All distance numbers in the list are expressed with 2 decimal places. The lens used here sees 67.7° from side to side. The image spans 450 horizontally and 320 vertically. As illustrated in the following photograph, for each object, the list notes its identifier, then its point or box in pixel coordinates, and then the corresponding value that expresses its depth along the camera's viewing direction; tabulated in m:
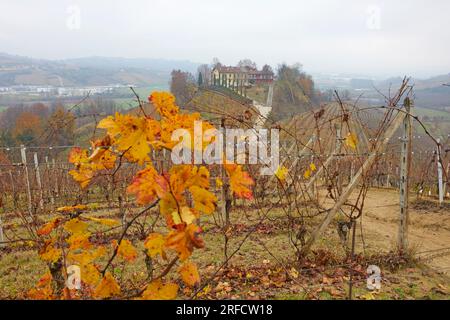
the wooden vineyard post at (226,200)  4.09
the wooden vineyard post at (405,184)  4.12
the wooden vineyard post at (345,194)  3.45
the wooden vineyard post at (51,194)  10.34
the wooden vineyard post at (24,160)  7.09
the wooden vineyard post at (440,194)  7.64
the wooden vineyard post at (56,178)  12.32
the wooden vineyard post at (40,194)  9.23
